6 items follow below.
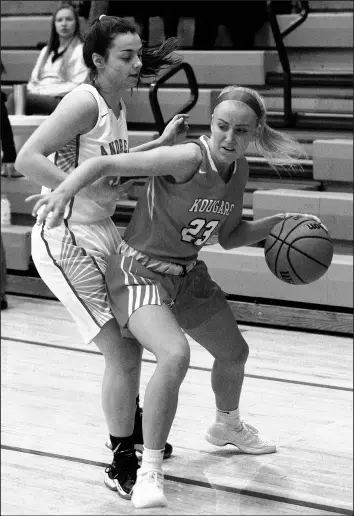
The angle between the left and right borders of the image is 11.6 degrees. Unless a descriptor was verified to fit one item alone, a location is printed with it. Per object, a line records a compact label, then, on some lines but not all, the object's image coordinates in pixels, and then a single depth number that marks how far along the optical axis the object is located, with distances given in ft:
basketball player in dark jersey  15.13
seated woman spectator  35.70
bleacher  29.03
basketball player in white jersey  15.99
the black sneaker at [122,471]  16.23
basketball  17.37
